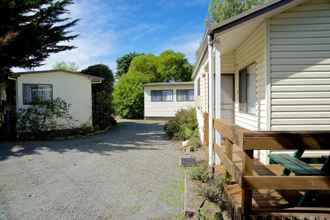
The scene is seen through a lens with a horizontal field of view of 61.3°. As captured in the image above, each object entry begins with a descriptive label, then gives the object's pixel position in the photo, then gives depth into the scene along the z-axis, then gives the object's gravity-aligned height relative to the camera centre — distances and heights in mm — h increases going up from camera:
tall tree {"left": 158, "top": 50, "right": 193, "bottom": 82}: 35250 +4565
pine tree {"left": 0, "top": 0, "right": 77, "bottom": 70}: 12914 +3853
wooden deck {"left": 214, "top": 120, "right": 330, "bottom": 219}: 3150 -946
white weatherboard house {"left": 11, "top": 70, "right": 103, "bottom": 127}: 14281 +761
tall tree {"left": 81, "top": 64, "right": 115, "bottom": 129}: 17258 +357
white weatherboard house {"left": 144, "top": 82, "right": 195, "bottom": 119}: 23438 +338
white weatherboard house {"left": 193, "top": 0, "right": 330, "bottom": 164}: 5797 +746
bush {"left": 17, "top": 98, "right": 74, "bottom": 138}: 13305 -731
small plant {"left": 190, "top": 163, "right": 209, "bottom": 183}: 5690 -1508
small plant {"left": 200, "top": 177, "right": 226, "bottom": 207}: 4434 -1494
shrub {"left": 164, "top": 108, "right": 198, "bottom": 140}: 12230 -1149
